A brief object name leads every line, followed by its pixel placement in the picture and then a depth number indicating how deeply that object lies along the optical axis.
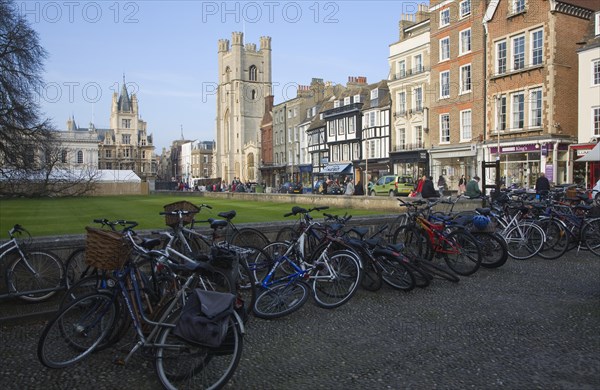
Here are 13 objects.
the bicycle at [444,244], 8.06
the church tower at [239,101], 104.05
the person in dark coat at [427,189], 16.34
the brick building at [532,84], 27.89
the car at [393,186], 30.94
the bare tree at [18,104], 23.75
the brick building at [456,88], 33.03
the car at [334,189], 36.38
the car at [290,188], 42.39
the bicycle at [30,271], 6.50
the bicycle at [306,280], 6.07
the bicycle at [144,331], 3.88
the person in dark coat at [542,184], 17.09
